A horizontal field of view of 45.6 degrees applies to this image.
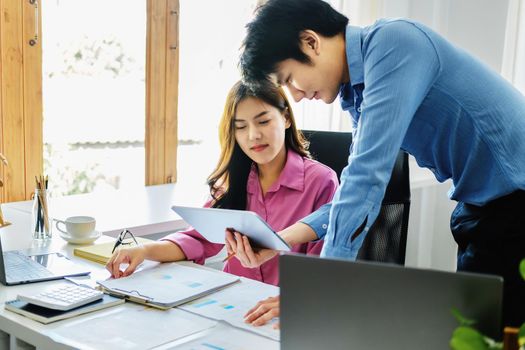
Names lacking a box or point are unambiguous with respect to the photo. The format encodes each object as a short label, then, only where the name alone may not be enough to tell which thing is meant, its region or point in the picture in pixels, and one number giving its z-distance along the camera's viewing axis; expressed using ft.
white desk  3.78
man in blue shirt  3.69
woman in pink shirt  6.08
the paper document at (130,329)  3.76
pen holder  6.07
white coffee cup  5.95
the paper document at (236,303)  4.07
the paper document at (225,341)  3.73
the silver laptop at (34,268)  4.82
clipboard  4.49
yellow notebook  5.47
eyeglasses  5.50
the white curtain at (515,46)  8.39
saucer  5.97
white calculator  4.19
